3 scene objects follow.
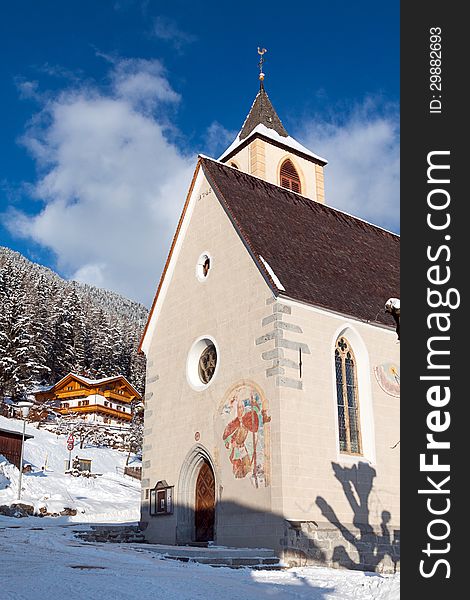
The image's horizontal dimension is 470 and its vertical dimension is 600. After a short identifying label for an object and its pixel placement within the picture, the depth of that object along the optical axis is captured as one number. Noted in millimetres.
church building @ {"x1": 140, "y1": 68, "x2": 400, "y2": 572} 14820
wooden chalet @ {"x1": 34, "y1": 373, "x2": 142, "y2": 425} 63934
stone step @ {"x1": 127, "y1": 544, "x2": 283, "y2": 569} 12359
